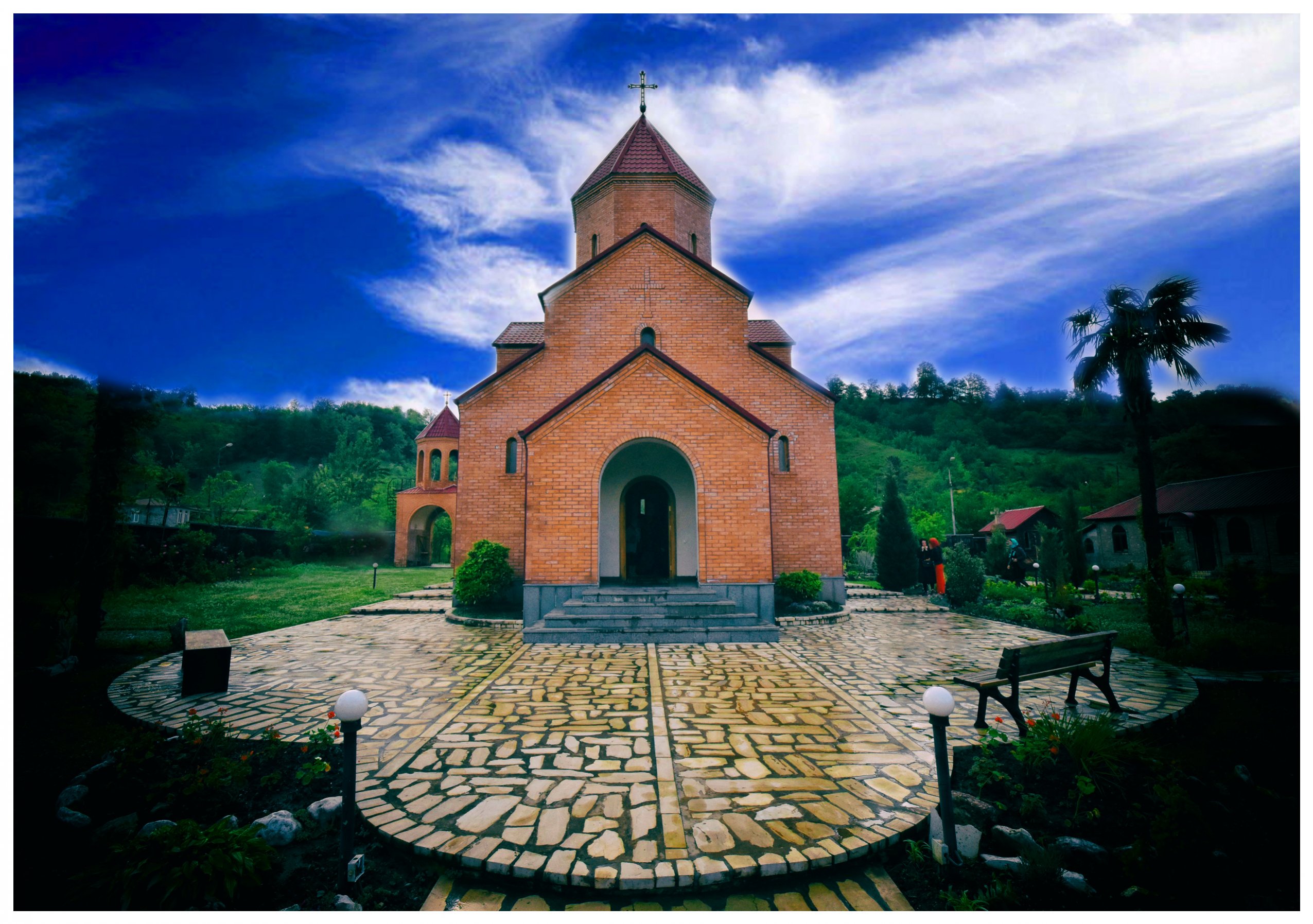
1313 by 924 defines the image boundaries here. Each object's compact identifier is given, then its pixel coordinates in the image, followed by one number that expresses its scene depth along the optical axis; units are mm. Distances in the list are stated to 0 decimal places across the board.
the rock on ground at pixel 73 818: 3311
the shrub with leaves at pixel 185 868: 2430
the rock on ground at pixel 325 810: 3344
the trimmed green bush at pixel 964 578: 13633
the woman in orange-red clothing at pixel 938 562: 15953
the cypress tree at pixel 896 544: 17953
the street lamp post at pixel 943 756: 2902
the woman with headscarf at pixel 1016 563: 19344
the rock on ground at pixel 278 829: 3145
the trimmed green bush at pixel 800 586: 12117
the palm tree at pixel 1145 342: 9398
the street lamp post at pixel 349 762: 2750
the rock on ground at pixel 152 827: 3006
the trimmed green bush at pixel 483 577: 11469
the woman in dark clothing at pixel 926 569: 16828
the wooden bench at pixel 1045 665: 4805
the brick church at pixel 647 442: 10047
